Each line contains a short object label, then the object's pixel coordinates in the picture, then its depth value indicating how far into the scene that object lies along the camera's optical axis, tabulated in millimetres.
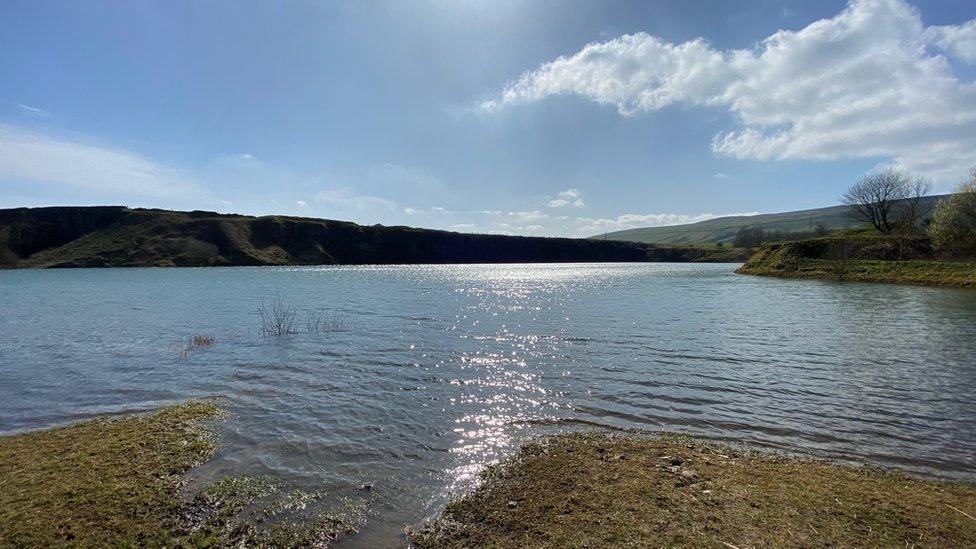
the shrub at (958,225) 60188
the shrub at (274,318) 28406
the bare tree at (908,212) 83206
